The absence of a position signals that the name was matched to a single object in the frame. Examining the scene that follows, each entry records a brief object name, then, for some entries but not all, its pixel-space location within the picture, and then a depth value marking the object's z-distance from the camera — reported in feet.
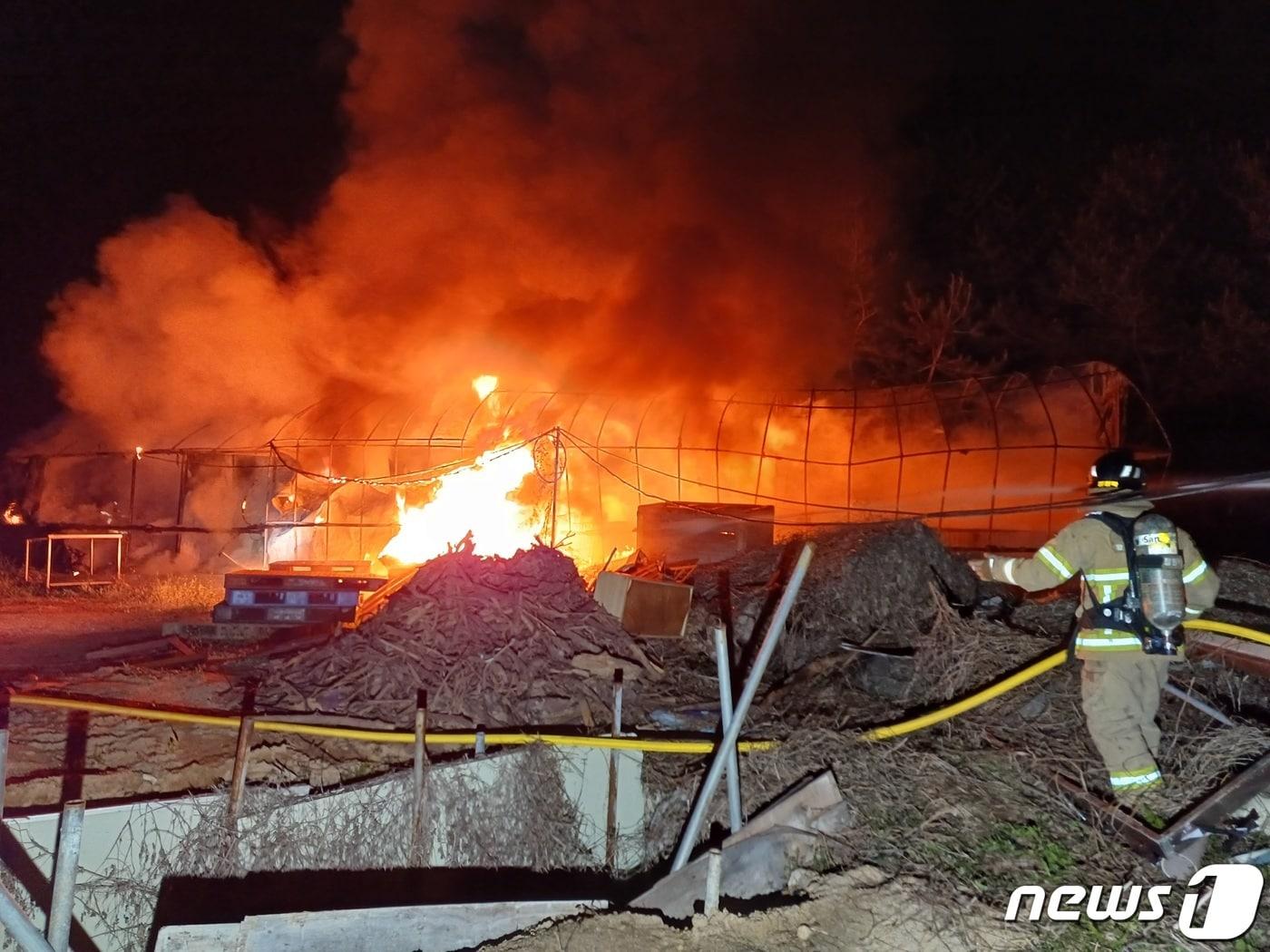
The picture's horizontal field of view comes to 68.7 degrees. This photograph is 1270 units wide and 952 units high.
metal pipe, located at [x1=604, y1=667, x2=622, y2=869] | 18.33
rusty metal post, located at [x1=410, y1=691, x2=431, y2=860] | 16.42
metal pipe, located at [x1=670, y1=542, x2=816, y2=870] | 14.44
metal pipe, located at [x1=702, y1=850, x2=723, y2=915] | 12.41
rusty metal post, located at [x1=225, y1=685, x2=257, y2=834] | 16.30
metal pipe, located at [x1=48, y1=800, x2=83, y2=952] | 11.37
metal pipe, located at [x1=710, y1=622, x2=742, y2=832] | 14.98
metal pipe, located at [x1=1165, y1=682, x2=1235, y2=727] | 16.40
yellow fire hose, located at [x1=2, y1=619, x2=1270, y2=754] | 15.62
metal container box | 35.70
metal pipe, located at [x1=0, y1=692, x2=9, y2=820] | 19.57
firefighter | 14.38
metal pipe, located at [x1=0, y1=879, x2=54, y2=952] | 10.07
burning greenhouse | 44.24
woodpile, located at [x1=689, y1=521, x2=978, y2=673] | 23.17
